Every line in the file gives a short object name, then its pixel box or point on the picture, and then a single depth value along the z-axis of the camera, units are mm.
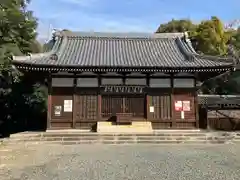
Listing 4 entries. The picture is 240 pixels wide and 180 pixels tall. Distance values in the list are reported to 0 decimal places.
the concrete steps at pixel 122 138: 10325
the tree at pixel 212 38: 25824
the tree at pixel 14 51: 13455
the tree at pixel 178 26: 30887
